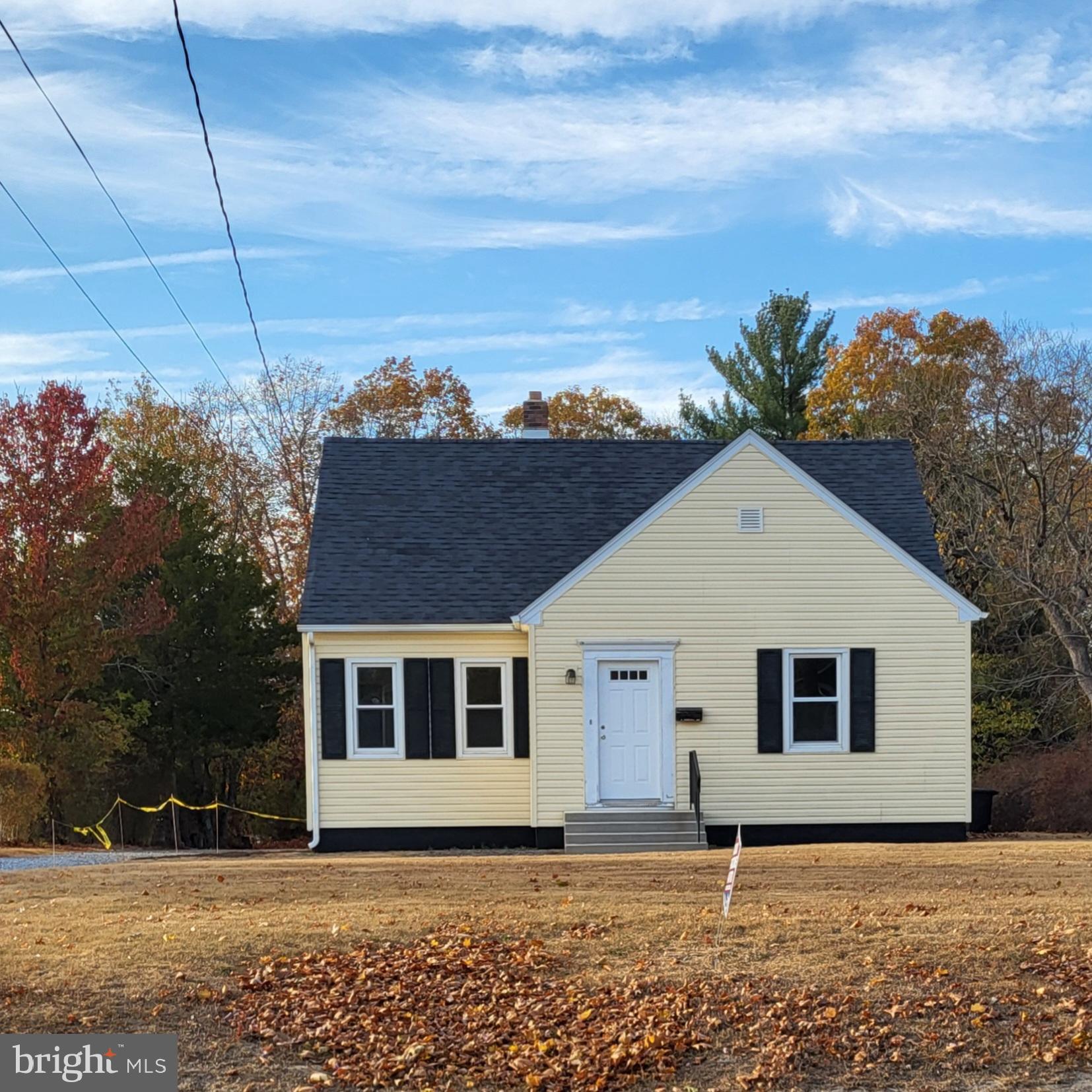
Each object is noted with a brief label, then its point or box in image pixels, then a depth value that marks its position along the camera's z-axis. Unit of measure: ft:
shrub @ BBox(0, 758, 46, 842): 63.98
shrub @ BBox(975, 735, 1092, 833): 77.15
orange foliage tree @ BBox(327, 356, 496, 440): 134.82
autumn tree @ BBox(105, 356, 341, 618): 123.24
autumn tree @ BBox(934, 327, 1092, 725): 88.84
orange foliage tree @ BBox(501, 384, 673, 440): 142.92
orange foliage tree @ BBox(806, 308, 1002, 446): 112.68
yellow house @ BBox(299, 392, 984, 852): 61.82
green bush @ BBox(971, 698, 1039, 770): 90.99
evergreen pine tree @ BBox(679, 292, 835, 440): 136.26
